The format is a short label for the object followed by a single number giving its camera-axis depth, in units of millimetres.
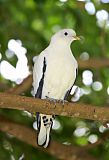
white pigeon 7535
